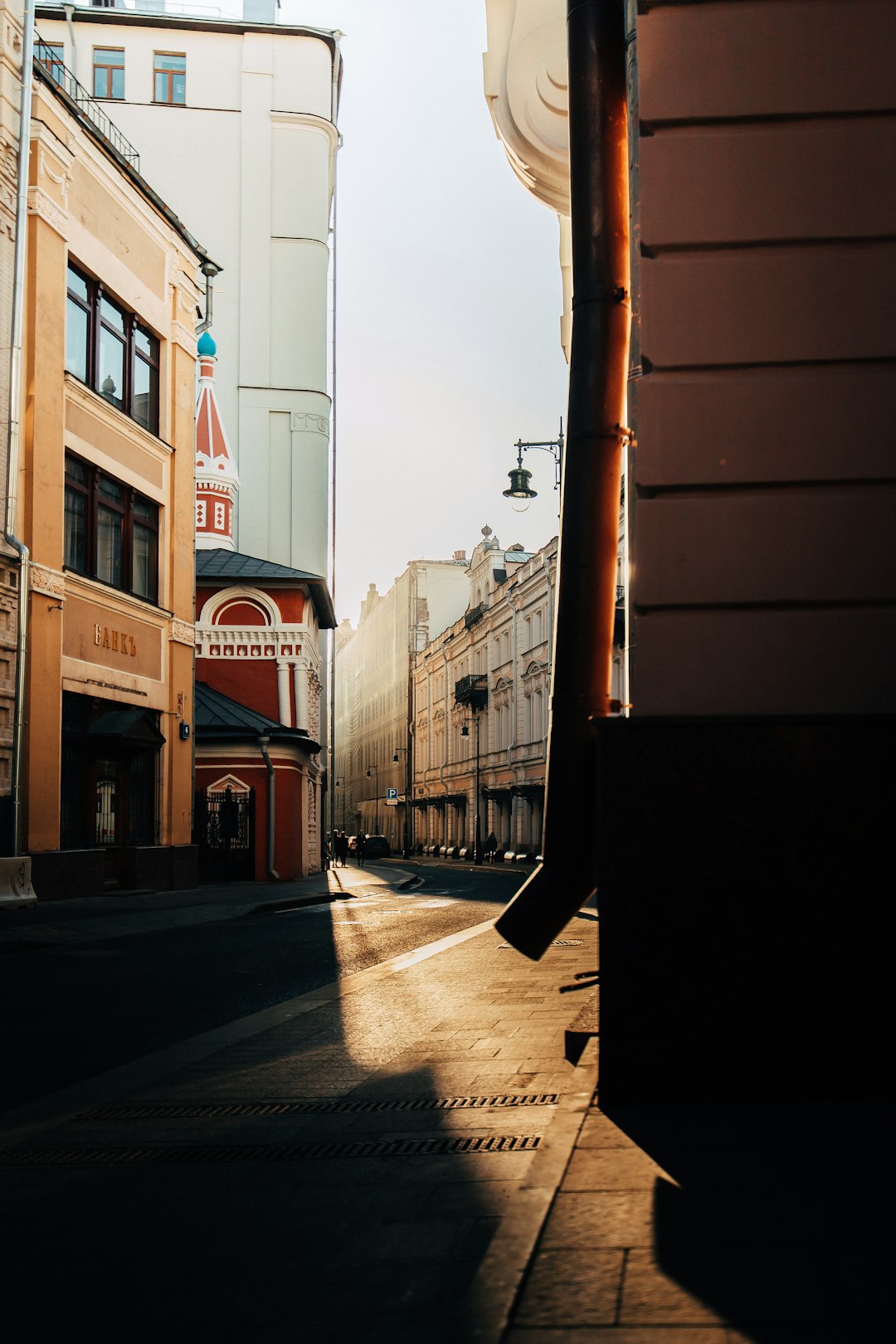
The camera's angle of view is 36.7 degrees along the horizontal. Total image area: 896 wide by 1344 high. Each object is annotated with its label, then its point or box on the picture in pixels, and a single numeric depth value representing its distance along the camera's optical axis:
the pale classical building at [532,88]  9.11
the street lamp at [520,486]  25.97
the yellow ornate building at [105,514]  19.44
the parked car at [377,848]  69.12
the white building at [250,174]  48.00
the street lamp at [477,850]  58.41
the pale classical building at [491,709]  55.38
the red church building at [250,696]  34.00
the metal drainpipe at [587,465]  5.61
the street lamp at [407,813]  73.62
